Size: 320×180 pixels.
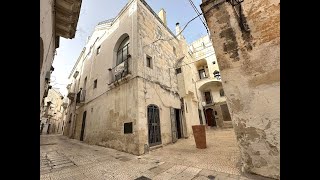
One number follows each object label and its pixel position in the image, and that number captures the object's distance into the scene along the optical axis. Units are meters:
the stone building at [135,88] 6.95
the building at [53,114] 26.66
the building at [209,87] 17.34
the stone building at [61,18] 3.12
